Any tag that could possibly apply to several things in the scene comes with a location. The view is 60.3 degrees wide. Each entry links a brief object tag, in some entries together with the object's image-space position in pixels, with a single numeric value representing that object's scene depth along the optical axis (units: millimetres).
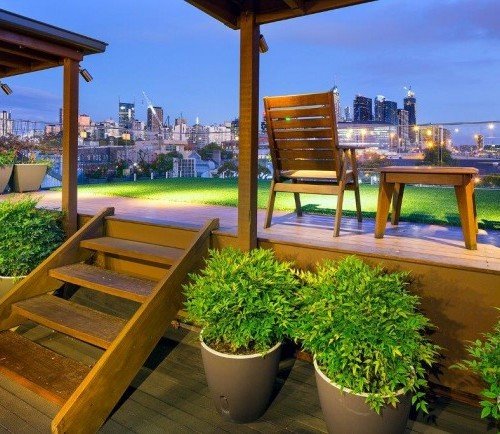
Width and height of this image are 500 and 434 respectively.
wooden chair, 3229
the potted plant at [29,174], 7031
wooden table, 2750
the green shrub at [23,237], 3674
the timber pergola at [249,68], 2807
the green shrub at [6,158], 4868
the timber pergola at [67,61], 3771
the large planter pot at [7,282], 3641
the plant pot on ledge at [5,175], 6672
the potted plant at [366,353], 1887
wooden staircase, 2316
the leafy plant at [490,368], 1742
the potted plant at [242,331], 2217
